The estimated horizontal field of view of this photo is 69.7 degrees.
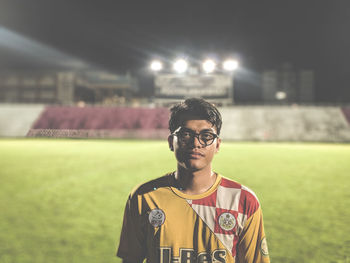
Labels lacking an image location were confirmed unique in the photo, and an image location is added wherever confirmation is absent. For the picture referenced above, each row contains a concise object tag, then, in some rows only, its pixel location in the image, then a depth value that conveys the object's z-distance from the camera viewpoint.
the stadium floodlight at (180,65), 27.11
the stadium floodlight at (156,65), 28.20
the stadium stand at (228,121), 26.95
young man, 1.56
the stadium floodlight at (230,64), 26.31
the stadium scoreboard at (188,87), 29.67
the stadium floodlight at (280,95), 49.62
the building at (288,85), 50.50
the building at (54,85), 53.78
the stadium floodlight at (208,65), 26.97
